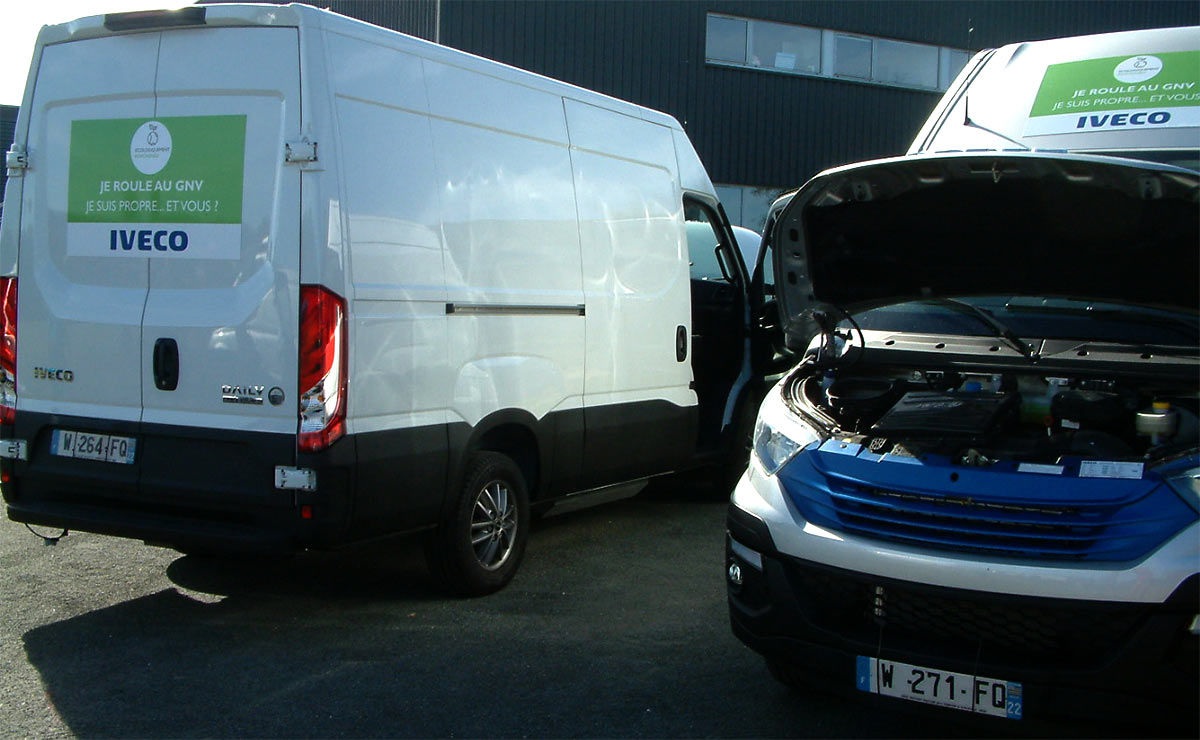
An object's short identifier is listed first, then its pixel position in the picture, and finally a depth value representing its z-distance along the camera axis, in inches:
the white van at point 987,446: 130.2
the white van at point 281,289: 185.6
